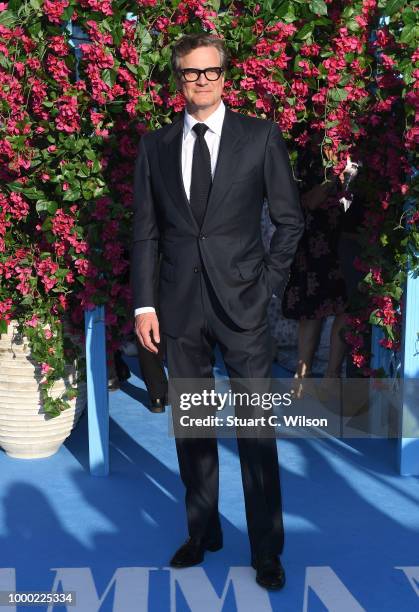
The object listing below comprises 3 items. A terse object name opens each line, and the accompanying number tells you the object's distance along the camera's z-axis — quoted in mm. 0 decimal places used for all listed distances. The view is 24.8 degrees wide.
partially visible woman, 5754
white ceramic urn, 5000
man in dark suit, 3611
